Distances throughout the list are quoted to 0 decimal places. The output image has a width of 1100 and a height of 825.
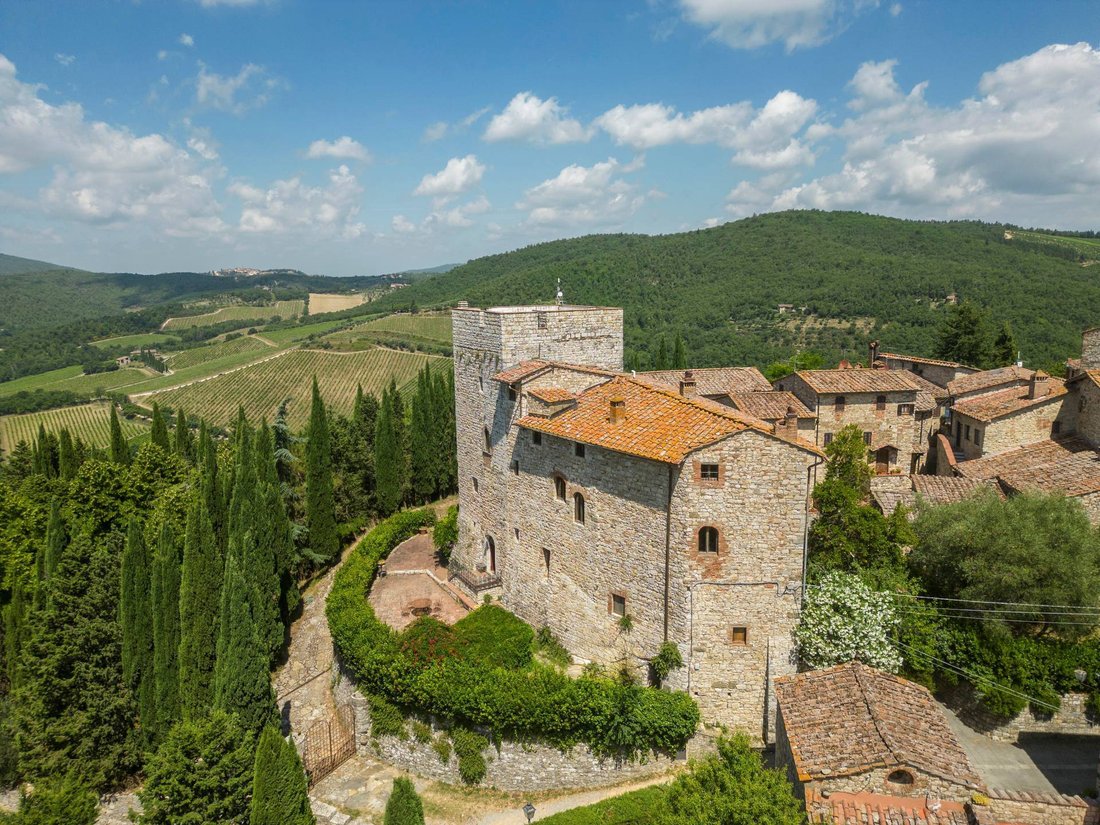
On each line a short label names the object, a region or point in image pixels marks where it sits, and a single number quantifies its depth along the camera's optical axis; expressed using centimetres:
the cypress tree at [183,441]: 4147
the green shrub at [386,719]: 2045
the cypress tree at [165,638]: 2207
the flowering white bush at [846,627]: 1827
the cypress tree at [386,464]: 4125
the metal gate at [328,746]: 2030
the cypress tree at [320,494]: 3462
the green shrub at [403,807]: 1457
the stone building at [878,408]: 3566
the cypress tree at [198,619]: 2120
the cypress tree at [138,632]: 2248
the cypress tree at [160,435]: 3853
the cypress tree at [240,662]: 1886
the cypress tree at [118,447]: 3834
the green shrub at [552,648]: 2175
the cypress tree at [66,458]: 3672
